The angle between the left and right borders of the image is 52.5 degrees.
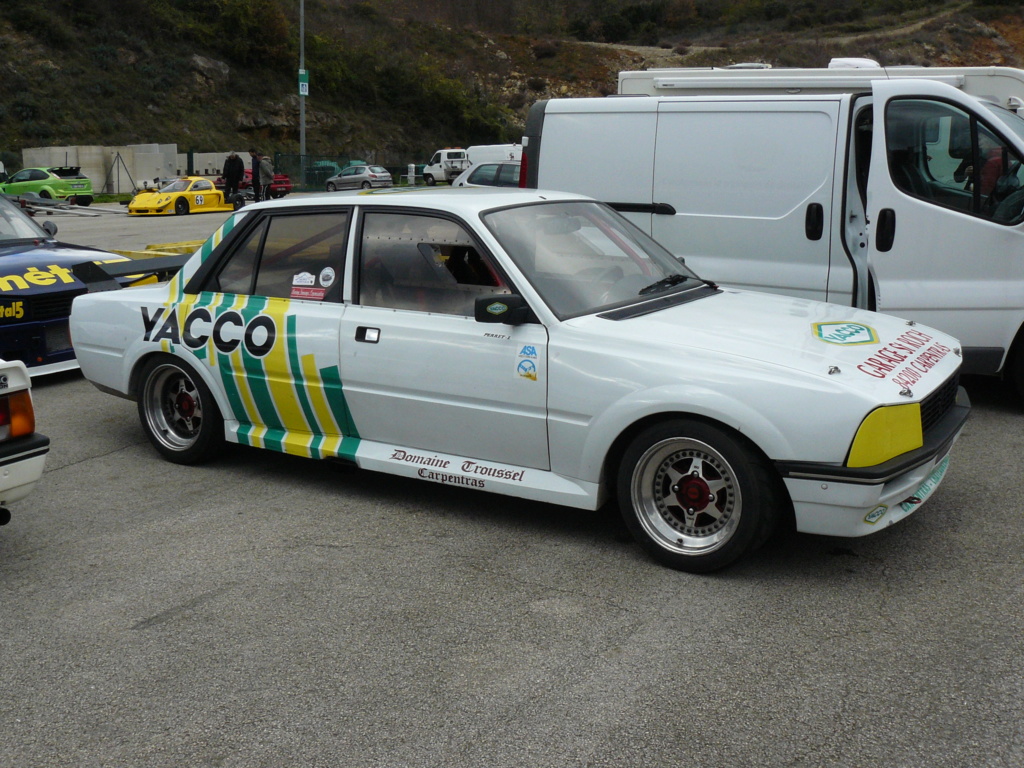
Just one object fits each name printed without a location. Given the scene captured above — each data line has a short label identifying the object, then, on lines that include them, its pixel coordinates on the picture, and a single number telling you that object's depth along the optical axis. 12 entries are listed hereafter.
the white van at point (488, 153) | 38.26
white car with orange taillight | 4.38
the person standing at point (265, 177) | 34.60
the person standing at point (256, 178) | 34.41
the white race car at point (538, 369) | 4.03
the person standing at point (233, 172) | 29.19
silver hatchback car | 44.91
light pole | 41.67
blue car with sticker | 7.57
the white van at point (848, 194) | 6.69
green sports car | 34.09
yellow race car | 30.78
